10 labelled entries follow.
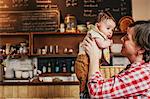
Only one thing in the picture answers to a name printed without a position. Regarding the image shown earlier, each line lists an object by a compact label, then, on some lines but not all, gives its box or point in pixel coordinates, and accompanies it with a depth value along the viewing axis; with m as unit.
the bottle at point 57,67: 4.27
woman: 1.08
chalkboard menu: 4.22
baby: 1.13
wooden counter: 2.08
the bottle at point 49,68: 4.28
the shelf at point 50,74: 4.23
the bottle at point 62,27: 4.17
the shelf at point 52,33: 4.14
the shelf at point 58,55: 4.13
